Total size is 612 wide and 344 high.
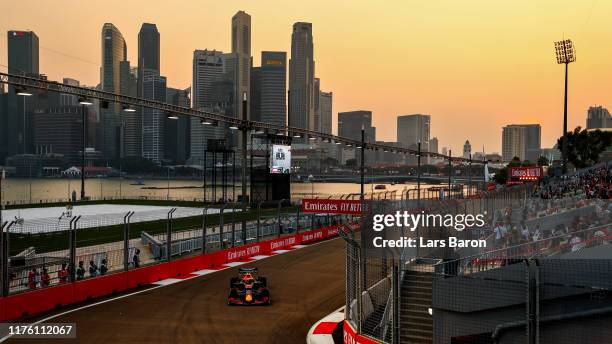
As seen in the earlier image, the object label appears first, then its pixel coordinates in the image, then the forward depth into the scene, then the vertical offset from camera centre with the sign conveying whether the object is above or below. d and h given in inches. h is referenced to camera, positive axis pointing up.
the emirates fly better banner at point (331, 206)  1123.7 -82.9
